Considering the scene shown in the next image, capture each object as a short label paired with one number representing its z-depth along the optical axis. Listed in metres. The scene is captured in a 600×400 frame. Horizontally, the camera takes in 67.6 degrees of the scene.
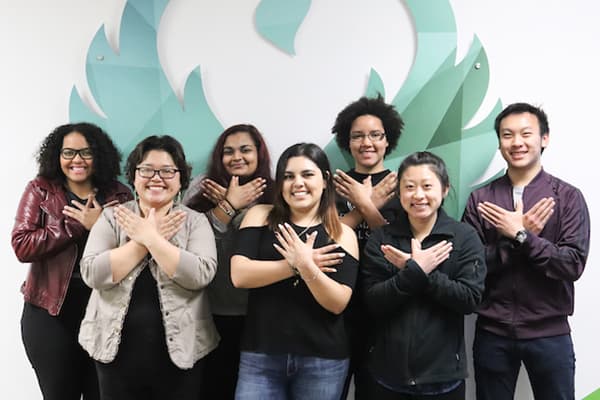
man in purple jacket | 2.16
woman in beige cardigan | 1.81
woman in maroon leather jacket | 2.19
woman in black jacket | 1.81
